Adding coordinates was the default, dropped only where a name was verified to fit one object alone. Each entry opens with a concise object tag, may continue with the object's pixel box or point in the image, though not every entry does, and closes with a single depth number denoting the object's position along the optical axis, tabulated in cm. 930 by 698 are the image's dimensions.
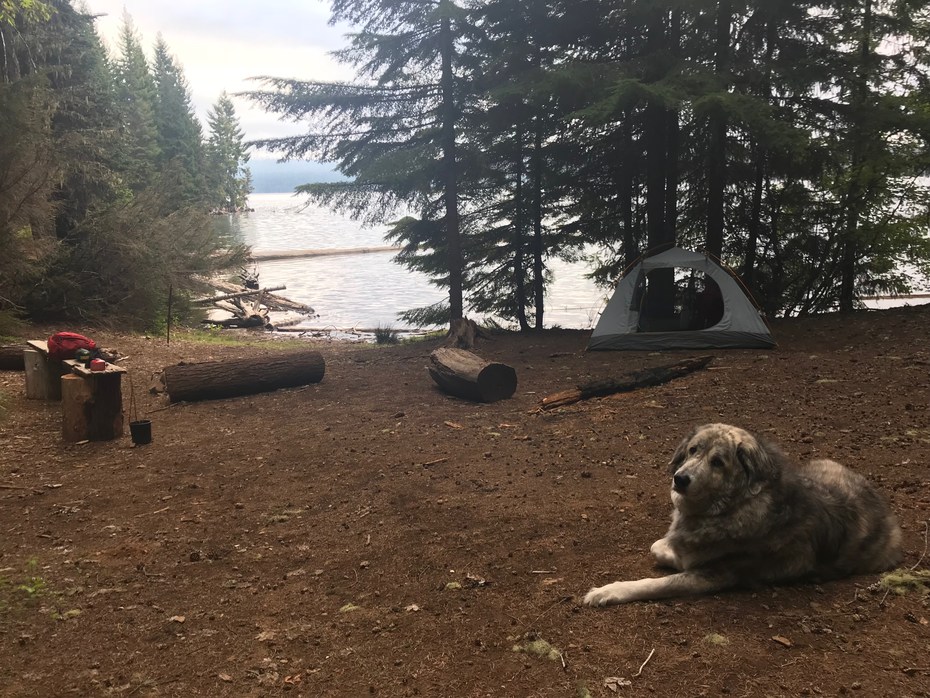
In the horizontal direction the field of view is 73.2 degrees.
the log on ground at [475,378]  905
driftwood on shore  2706
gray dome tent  1077
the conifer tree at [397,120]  1391
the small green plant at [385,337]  1750
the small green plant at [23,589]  393
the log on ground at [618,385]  842
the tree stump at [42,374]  884
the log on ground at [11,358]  1038
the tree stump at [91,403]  734
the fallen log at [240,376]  937
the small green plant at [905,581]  328
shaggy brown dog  338
